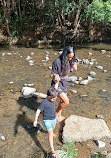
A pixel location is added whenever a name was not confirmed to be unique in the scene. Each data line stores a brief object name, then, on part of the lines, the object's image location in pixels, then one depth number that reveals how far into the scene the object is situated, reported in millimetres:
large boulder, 3492
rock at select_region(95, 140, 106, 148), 3342
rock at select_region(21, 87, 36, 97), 5322
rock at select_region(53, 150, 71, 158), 2957
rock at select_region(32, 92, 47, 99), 5138
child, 3096
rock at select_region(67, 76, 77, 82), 6477
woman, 3615
